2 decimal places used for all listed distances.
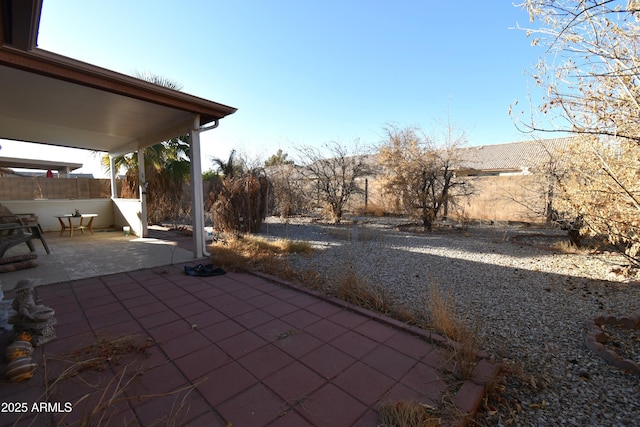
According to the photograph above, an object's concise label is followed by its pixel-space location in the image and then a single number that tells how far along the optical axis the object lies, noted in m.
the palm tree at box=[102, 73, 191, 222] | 8.22
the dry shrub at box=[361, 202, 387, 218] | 11.06
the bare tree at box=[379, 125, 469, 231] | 7.45
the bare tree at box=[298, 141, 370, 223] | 9.34
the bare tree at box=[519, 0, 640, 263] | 1.77
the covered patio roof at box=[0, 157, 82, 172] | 8.74
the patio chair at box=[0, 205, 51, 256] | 4.29
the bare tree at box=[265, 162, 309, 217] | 10.24
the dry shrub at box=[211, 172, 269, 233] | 6.75
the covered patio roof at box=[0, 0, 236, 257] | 2.48
